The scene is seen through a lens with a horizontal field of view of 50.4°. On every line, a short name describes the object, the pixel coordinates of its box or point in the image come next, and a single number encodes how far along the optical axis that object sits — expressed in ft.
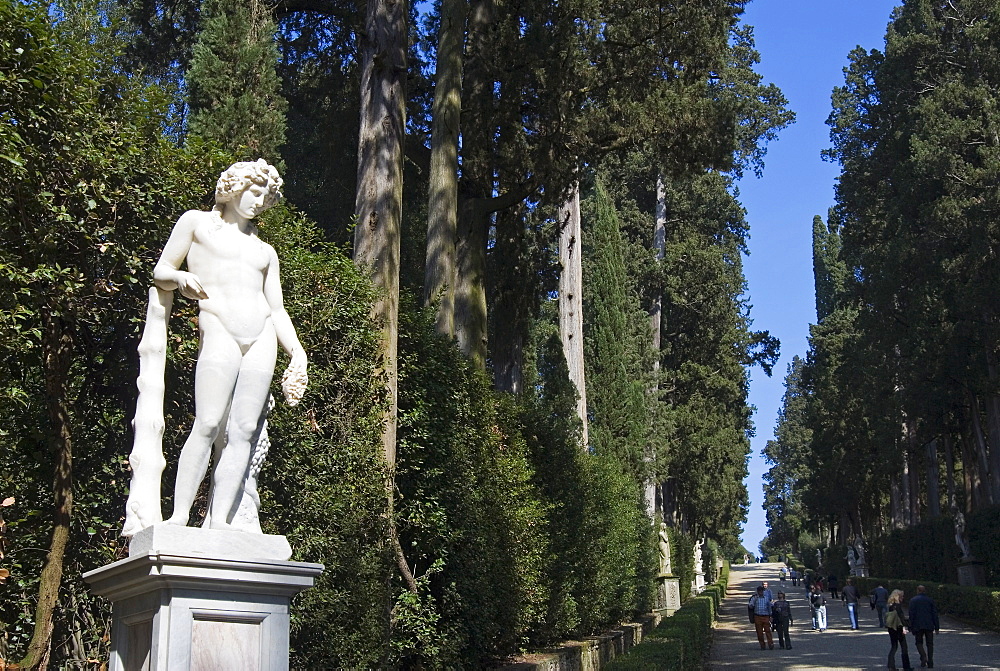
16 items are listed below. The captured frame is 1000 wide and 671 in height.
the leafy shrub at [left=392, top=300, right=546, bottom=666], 33.86
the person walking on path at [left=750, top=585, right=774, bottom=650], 80.33
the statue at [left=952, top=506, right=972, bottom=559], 104.72
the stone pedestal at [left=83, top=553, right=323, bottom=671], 16.12
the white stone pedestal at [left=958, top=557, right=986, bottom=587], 102.89
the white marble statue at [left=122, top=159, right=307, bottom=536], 17.53
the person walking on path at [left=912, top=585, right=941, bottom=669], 60.90
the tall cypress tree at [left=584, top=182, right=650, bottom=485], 91.45
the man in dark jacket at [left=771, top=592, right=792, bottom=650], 80.08
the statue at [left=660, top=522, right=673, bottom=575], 110.11
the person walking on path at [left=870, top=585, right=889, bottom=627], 98.37
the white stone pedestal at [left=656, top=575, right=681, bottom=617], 102.78
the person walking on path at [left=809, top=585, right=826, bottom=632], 96.68
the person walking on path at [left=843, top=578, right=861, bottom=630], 99.72
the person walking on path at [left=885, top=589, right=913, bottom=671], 58.70
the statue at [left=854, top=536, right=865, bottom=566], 179.52
